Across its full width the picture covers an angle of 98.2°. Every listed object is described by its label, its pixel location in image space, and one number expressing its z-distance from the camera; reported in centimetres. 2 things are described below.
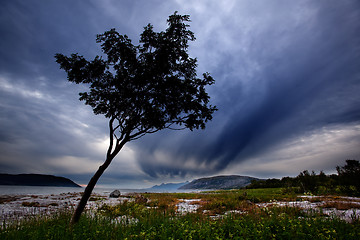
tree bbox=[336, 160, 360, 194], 1631
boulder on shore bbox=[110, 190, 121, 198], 2463
